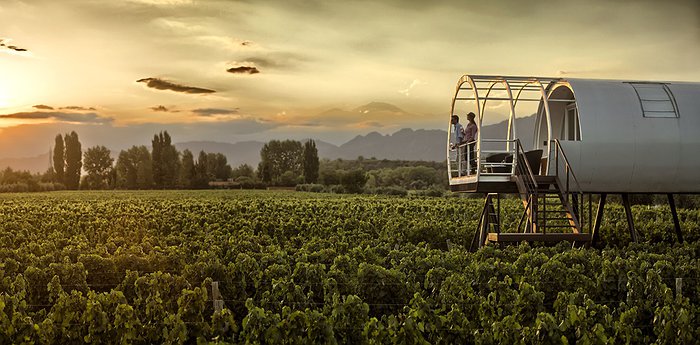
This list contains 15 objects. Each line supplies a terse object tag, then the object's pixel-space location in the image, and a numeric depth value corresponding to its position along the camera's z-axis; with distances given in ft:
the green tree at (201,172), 426.92
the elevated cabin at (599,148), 71.36
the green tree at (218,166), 513.04
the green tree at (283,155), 538.88
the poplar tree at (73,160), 456.69
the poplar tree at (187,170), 424.05
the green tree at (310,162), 454.15
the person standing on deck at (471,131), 74.08
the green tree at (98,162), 506.19
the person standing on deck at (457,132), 75.97
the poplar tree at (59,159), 461.00
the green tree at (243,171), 527.85
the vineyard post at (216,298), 44.48
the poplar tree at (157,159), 430.61
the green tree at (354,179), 361.10
